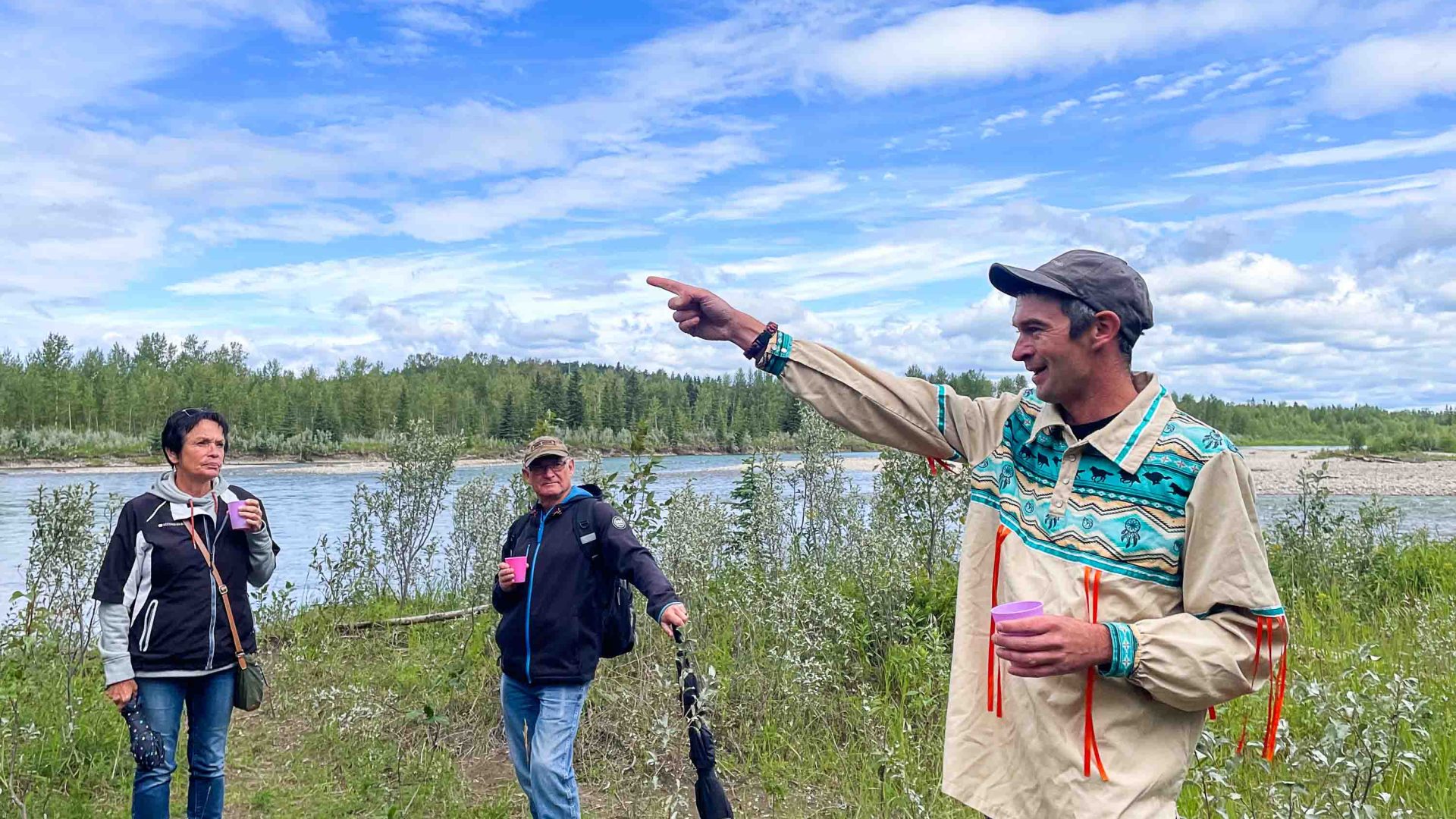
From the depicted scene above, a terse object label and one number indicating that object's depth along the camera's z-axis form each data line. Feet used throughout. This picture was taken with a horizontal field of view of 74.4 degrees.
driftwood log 28.07
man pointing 6.07
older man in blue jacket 13.48
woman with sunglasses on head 13.26
